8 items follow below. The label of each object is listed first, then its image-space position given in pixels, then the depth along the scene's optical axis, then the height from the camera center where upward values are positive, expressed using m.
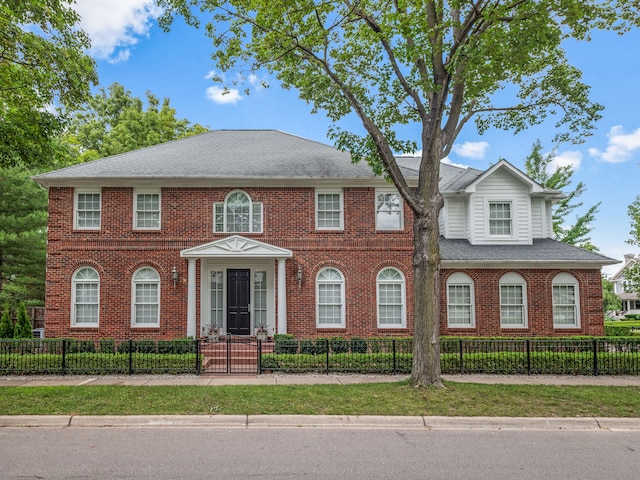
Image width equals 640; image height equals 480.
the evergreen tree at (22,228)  20.61 +2.81
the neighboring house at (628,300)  66.41 -2.52
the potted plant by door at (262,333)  15.30 -1.58
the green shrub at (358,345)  12.55 -1.68
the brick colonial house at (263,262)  15.79 +0.84
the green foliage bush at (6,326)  16.75 -1.41
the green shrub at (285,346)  12.42 -1.67
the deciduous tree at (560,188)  29.69 +6.25
